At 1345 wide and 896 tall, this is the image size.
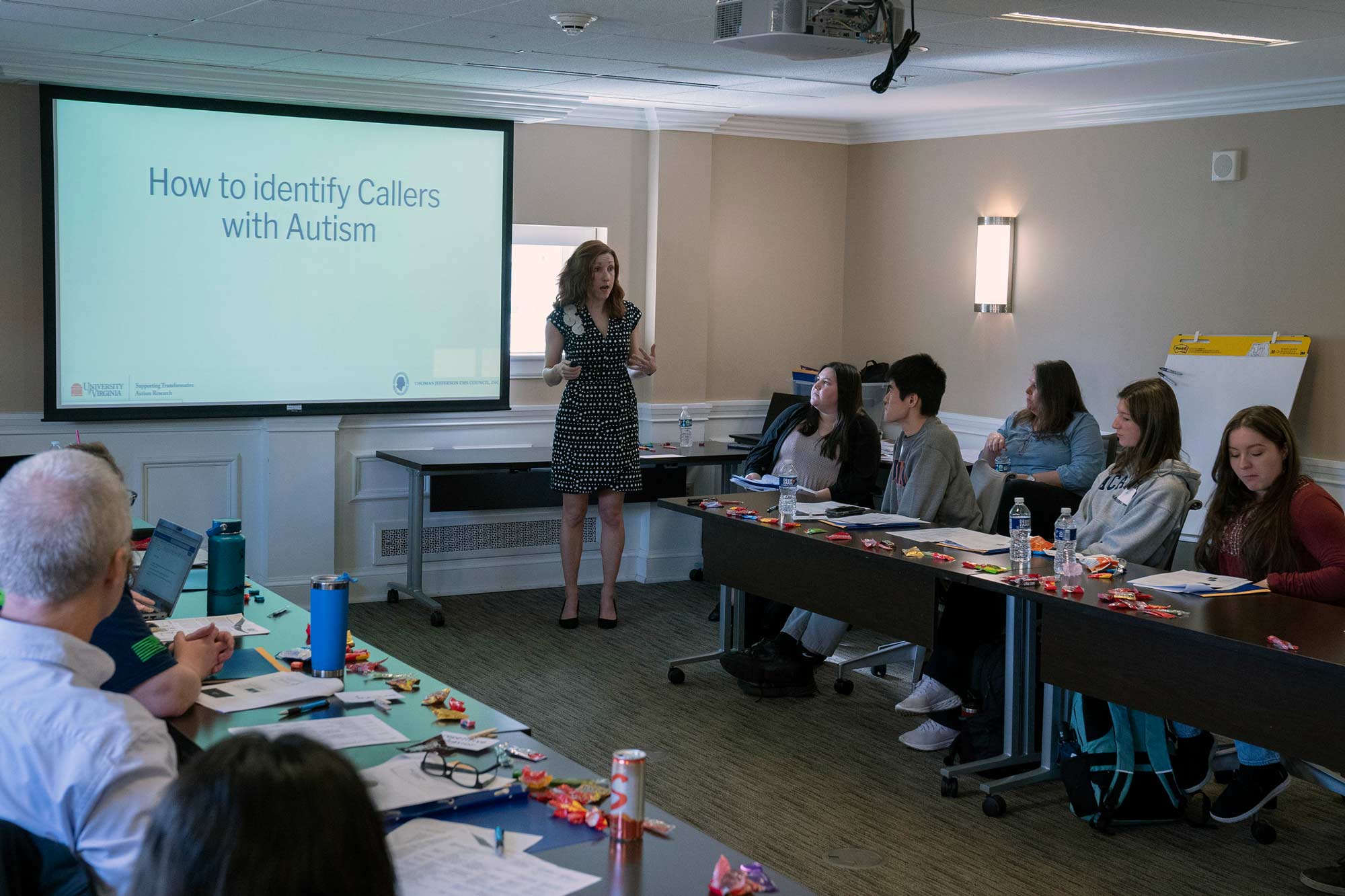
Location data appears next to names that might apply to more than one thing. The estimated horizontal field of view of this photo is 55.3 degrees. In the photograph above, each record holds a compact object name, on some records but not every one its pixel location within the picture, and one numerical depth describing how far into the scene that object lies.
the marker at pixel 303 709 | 2.38
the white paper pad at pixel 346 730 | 2.23
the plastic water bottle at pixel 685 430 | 7.16
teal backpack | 3.83
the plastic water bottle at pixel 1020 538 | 3.98
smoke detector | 4.37
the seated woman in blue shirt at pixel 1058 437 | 5.82
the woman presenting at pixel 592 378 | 6.01
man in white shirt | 1.60
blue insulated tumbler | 2.57
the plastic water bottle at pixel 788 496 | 4.81
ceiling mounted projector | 3.73
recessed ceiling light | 4.21
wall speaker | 5.81
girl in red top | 3.72
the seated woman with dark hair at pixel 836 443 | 5.47
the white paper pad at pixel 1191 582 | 3.67
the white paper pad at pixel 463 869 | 1.68
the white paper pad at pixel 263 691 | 2.41
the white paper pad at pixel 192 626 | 2.89
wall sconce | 6.87
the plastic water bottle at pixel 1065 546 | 3.89
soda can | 1.87
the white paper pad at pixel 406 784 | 1.95
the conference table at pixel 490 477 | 6.28
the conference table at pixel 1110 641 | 3.10
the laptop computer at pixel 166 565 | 3.05
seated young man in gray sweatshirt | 4.84
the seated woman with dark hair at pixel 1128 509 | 4.14
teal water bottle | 3.14
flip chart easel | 5.60
